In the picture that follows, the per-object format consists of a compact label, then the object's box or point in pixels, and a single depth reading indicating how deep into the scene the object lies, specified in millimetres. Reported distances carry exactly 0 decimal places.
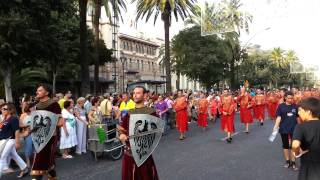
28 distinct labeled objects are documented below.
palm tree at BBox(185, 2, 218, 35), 15334
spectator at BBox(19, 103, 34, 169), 6697
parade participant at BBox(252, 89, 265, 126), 14564
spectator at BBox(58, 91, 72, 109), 8166
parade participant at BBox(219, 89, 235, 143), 9937
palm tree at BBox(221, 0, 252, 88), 15397
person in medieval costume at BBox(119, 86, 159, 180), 3658
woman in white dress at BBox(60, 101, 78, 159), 7838
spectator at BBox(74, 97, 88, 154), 8389
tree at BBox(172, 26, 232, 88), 27664
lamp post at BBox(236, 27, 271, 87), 33946
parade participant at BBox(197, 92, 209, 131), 13381
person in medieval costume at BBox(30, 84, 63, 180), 4599
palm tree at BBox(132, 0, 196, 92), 18563
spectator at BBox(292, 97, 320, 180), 3022
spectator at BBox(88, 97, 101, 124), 8184
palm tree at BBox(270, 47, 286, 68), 70164
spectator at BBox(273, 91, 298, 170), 6199
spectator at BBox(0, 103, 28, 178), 5375
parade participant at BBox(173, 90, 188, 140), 11003
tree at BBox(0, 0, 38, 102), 9886
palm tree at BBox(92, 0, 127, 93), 15520
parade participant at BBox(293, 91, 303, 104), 9599
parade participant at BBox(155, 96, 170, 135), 12437
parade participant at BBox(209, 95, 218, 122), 16783
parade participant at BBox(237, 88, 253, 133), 12145
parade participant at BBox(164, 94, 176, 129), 13542
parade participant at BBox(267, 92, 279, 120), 16593
